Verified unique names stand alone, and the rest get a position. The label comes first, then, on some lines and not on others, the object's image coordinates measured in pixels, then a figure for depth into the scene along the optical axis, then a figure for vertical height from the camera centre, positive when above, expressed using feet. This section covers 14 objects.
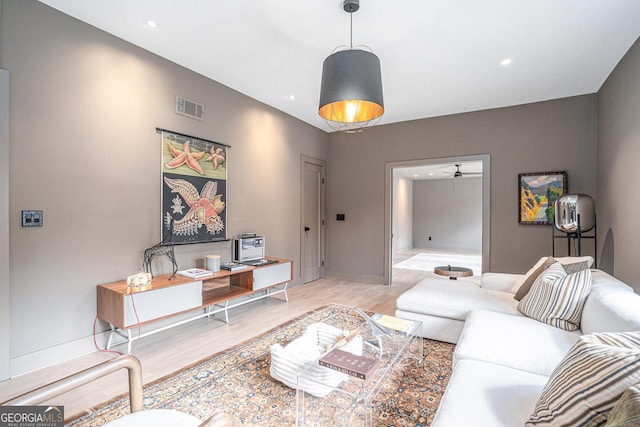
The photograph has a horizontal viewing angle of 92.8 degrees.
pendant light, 6.94 +3.22
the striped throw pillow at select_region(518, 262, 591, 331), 7.18 -2.03
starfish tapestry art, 10.78 +0.96
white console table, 8.43 -2.73
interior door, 17.88 -0.37
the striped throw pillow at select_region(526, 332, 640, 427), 3.15 -1.86
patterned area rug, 6.08 -4.00
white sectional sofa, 4.29 -2.67
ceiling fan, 28.50 +4.23
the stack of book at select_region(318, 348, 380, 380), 5.47 -2.79
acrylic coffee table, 5.35 -3.15
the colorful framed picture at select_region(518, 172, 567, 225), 13.80 +1.05
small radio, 13.01 -1.45
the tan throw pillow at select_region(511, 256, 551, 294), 9.30 -1.85
